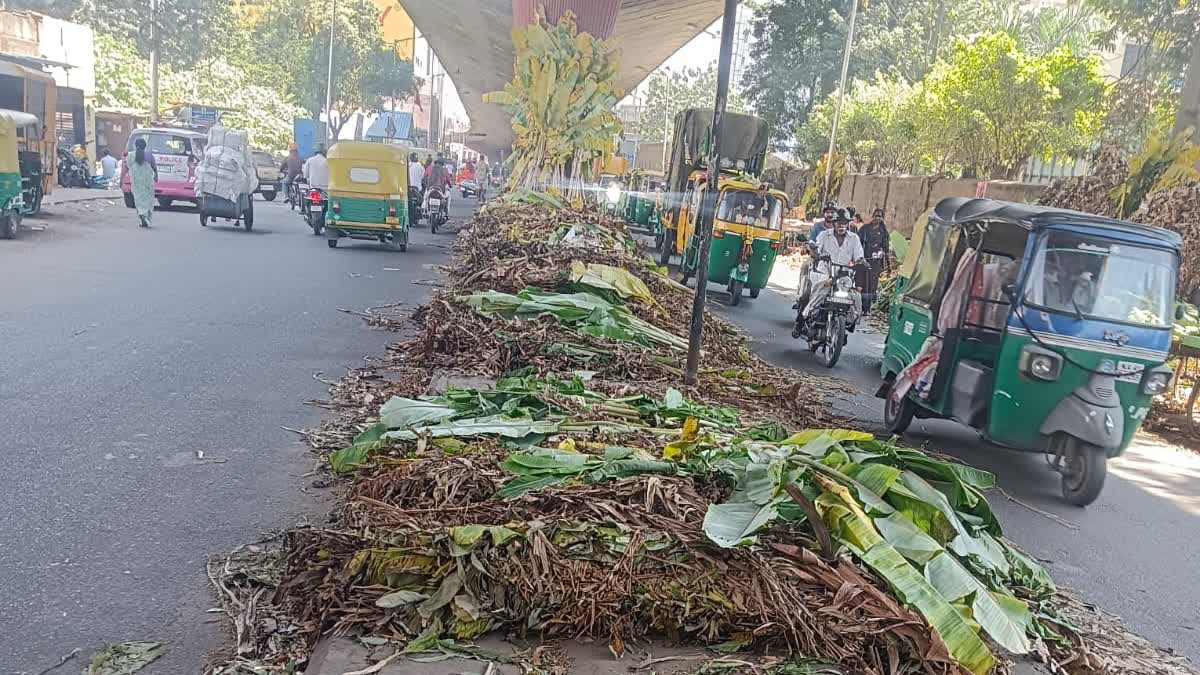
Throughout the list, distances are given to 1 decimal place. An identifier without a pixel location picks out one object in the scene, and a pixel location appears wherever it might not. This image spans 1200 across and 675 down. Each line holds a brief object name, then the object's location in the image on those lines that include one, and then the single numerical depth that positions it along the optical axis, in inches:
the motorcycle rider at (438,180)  938.2
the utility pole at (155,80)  1455.5
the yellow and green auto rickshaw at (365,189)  710.5
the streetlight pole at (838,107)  1064.8
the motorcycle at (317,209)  799.7
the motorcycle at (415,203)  911.9
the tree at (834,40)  1494.8
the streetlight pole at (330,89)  1913.1
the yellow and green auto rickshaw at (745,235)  639.1
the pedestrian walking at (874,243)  635.5
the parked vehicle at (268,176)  1290.6
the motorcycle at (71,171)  1155.9
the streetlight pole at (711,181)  267.6
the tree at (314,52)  2155.5
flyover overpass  1154.7
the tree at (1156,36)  714.8
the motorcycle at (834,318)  446.0
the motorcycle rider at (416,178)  916.0
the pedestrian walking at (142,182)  755.4
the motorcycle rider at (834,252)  486.0
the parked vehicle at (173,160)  908.0
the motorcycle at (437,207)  961.5
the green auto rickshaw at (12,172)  588.4
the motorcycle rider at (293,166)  1129.4
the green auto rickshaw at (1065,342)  258.7
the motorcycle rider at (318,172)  794.8
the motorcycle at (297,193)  962.7
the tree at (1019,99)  810.8
